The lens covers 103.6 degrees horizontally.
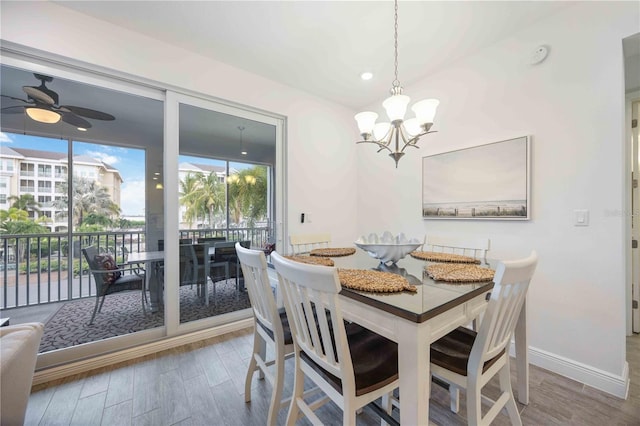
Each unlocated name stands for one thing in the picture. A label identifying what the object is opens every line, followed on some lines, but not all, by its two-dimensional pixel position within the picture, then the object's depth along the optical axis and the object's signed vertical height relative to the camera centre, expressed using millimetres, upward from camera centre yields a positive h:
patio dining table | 2357 -573
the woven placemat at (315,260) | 1631 -320
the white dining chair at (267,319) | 1275 -591
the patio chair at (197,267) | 2402 -537
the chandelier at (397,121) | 1610 +640
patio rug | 2035 -960
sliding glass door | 2395 +112
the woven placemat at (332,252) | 1991 -316
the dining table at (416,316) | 879 -421
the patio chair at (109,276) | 2235 -589
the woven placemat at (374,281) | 1110 -330
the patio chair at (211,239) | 2546 -274
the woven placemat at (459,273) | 1256 -325
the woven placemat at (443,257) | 1723 -317
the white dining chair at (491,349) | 996 -650
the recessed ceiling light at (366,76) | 2658 +1476
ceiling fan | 1832 +812
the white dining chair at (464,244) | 1929 -250
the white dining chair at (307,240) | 2340 -257
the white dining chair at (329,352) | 917 -631
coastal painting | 2066 +286
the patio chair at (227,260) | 2686 -507
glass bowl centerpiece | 1566 -229
